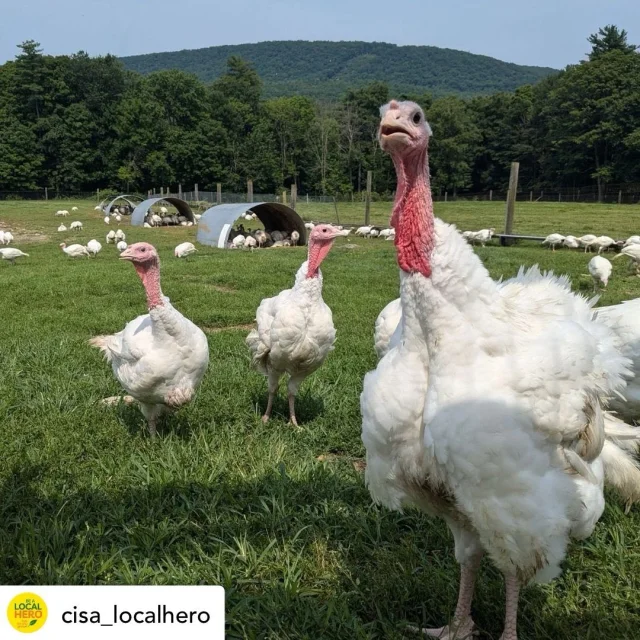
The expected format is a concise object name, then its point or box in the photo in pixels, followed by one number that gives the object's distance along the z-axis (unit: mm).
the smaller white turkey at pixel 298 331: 4332
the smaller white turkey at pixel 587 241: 14617
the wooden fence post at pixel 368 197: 20138
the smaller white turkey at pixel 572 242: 15188
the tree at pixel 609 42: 58031
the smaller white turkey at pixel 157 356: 3793
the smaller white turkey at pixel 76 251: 15180
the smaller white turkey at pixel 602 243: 14312
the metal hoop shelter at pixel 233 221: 17688
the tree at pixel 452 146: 52062
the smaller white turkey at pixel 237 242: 17062
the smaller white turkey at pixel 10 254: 13766
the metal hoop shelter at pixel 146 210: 26672
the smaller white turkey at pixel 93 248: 15672
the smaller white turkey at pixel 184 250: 14469
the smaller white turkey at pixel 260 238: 17922
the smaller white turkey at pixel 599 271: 9258
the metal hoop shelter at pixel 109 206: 33591
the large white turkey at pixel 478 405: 1906
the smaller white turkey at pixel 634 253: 10734
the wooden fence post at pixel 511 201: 15878
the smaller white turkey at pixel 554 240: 15406
